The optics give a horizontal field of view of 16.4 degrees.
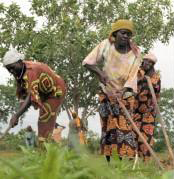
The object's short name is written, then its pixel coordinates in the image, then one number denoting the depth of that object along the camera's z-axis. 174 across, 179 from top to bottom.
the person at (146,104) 8.44
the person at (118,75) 6.36
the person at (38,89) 6.40
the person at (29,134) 25.67
